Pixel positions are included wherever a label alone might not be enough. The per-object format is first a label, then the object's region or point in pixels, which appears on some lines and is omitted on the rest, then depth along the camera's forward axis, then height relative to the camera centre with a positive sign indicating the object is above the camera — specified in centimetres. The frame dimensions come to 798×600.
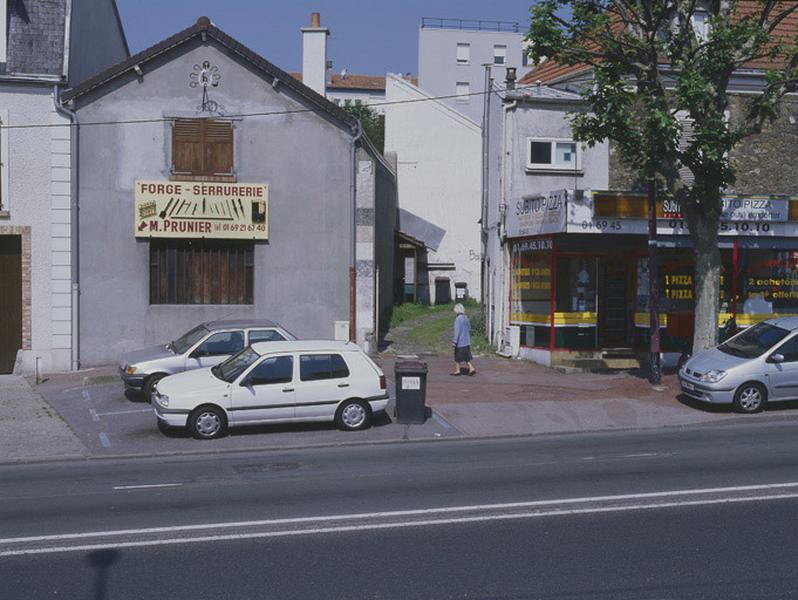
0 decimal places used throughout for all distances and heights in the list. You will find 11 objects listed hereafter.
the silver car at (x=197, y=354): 1777 -156
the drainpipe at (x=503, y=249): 2356 +66
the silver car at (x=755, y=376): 1650 -170
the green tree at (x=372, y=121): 5588 +955
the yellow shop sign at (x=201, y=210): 2200 +144
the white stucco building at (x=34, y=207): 2150 +142
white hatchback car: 1482 -187
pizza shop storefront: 2195 -1
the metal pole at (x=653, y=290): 1872 -26
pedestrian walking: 2039 -141
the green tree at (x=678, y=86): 1709 +355
